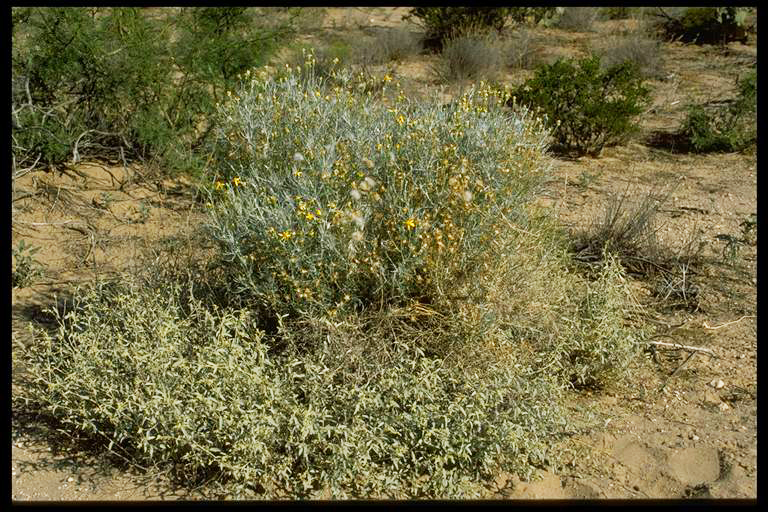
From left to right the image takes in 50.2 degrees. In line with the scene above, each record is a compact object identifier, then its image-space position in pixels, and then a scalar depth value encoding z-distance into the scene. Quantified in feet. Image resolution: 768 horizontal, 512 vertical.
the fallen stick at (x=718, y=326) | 12.83
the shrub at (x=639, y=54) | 28.06
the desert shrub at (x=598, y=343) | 11.35
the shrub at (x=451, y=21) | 32.09
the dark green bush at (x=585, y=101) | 20.61
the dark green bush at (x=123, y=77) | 17.84
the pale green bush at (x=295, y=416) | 9.62
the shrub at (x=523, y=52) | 29.53
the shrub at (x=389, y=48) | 29.71
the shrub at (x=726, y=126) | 20.95
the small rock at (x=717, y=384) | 11.50
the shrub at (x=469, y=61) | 27.63
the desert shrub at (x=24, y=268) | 14.47
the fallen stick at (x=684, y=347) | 12.01
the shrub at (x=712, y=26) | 31.22
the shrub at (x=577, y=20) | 35.50
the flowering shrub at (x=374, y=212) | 10.82
